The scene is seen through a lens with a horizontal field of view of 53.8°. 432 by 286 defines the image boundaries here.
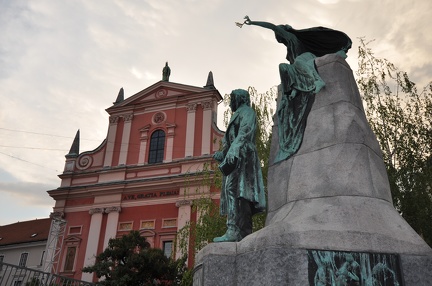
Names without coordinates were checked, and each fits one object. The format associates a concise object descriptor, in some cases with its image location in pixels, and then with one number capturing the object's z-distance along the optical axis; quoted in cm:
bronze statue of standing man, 416
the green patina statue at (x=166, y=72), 3073
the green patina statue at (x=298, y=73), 453
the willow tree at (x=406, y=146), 1016
